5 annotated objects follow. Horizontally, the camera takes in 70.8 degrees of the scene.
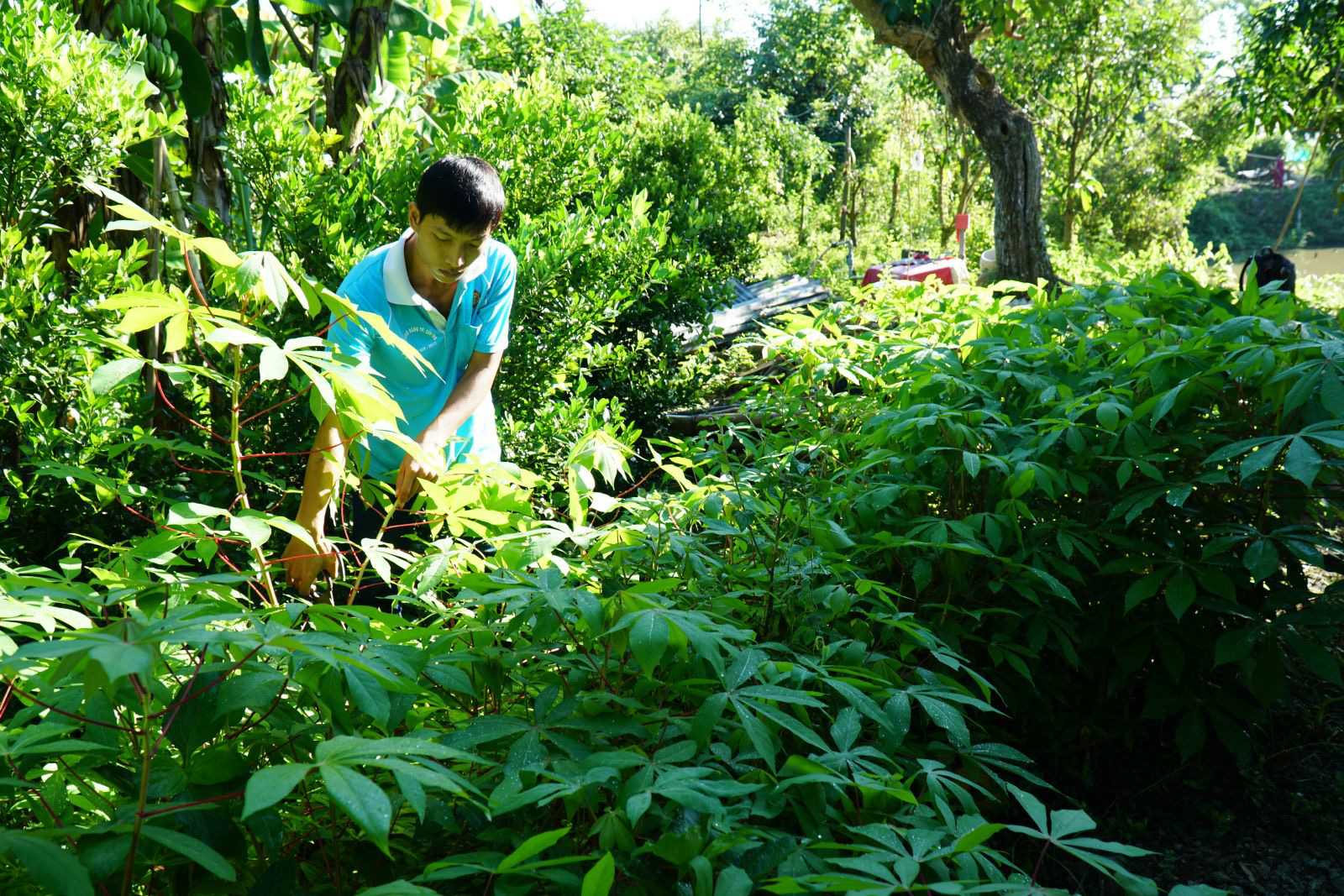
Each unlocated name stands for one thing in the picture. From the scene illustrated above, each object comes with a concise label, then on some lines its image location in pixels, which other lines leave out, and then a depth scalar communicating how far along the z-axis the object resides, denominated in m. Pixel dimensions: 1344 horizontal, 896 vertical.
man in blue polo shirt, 2.38
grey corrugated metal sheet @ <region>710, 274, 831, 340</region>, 7.99
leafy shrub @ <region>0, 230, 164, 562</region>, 3.01
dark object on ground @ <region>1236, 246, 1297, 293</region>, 4.62
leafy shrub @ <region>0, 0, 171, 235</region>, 2.92
